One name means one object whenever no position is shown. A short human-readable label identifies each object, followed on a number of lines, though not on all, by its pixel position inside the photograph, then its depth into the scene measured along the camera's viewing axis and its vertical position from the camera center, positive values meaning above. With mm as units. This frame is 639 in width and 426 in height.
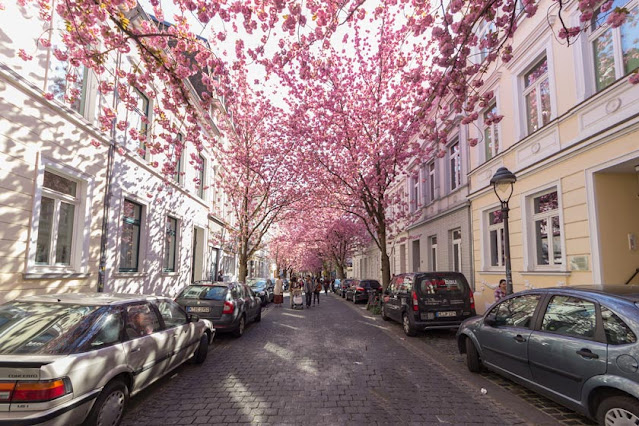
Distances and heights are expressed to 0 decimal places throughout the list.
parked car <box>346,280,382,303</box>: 21984 -1708
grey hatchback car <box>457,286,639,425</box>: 3463 -947
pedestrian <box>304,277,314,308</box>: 19905 -1605
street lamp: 8191 +1729
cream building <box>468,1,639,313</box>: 7441 +2496
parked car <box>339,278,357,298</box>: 25881 -1871
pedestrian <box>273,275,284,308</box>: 19817 -1766
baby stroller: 18859 -1947
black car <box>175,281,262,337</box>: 9172 -1132
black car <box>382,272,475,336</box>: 9555 -1056
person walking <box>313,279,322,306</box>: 20841 -1651
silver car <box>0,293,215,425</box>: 3104 -968
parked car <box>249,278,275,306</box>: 20273 -1705
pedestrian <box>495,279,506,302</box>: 9906 -768
